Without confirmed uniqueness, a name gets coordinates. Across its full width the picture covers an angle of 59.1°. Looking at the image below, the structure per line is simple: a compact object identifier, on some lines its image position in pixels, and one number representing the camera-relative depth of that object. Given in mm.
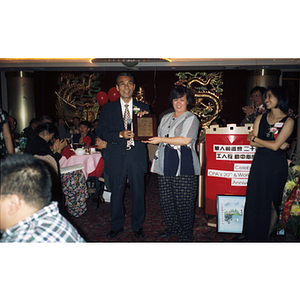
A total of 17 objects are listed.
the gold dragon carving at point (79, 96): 8492
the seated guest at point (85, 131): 5168
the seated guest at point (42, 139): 3035
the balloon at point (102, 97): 7207
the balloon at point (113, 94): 6910
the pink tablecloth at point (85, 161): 3945
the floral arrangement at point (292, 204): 2543
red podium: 3014
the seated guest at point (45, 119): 3613
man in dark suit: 2846
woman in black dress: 2385
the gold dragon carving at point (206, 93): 8148
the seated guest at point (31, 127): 5566
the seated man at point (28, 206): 1083
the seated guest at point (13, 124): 4773
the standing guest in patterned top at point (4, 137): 2115
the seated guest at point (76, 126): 7163
